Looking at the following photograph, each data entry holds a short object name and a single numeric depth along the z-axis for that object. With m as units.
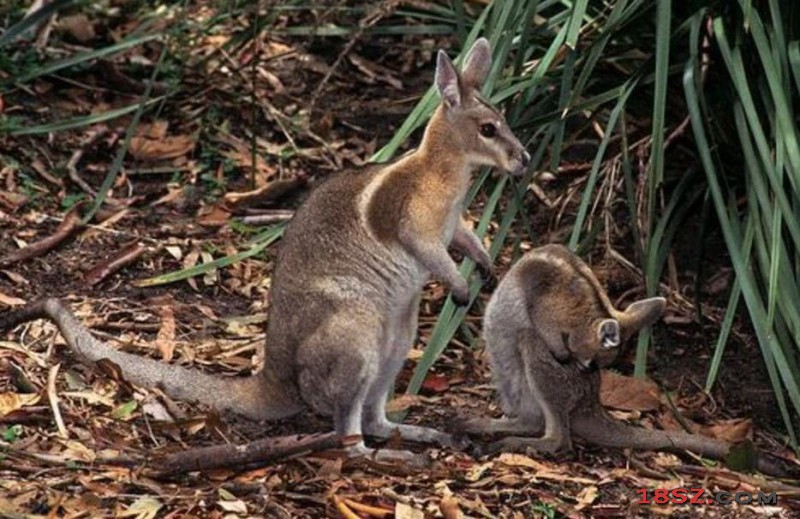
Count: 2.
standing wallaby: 12.05
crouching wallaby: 12.59
